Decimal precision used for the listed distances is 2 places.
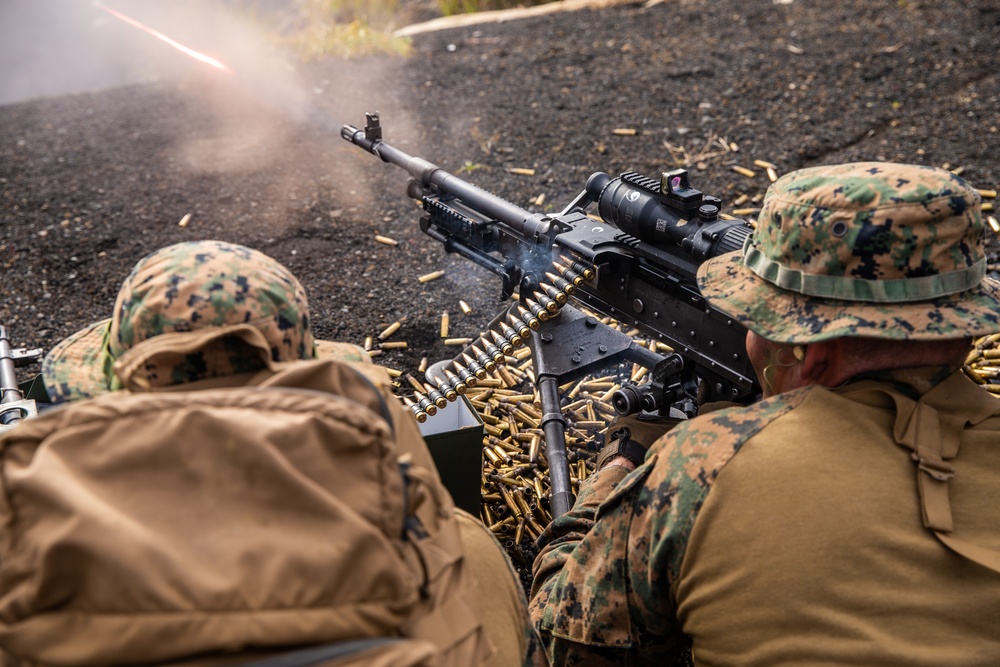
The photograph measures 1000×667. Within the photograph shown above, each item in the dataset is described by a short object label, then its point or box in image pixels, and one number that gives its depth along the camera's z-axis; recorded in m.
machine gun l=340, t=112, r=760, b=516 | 3.84
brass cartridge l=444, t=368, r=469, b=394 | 4.60
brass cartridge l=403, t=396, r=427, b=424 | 4.55
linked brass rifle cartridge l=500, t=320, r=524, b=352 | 4.71
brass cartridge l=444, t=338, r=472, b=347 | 6.04
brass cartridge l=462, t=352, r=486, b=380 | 4.73
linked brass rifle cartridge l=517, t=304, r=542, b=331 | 4.64
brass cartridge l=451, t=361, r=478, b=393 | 4.68
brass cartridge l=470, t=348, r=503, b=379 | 4.75
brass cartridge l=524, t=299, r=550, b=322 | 4.61
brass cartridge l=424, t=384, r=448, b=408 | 4.57
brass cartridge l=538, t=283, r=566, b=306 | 4.50
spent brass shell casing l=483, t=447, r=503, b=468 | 5.07
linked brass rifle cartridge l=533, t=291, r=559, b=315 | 4.52
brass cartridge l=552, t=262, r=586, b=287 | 4.37
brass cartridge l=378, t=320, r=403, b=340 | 6.18
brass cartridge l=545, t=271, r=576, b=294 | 4.42
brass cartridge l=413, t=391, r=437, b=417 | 4.59
